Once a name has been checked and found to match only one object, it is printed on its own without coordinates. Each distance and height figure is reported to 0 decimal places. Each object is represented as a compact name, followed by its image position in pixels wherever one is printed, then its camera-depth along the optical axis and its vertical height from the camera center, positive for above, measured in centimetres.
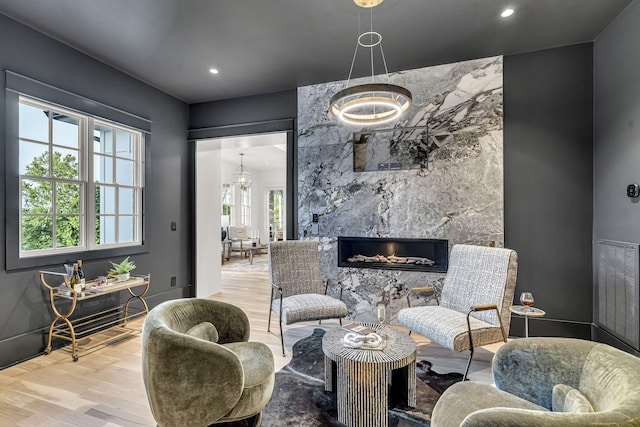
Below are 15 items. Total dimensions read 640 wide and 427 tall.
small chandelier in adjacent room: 872 +108
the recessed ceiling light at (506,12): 262 +172
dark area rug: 195 -128
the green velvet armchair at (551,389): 94 -68
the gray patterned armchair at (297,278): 309 -72
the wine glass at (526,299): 266 -72
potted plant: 335 -62
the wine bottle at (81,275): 294 -58
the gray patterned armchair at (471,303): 239 -77
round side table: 263 -84
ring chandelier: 212 +85
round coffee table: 183 -98
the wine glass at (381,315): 240 -77
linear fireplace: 364 -48
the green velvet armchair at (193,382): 154 -84
